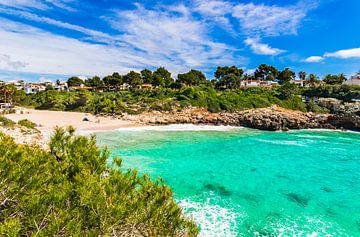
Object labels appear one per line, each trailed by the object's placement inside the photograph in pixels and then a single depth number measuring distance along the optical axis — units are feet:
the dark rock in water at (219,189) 52.38
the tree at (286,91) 194.29
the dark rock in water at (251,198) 47.83
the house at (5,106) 175.16
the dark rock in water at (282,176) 63.62
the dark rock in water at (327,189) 54.90
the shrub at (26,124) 107.24
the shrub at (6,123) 96.68
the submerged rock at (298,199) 48.24
